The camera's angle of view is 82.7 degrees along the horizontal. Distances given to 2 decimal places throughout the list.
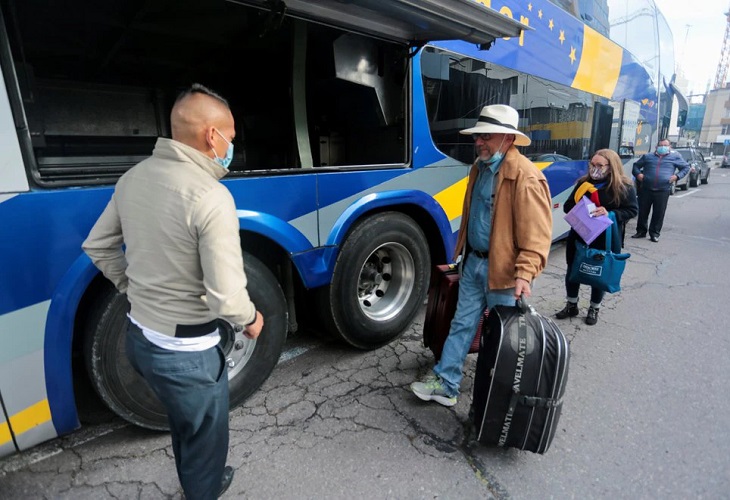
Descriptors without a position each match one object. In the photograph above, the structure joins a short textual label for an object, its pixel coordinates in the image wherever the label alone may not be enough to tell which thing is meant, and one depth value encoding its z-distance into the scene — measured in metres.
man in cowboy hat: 2.18
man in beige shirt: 1.33
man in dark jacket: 7.41
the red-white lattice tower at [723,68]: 81.38
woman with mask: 3.71
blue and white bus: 1.83
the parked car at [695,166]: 18.53
